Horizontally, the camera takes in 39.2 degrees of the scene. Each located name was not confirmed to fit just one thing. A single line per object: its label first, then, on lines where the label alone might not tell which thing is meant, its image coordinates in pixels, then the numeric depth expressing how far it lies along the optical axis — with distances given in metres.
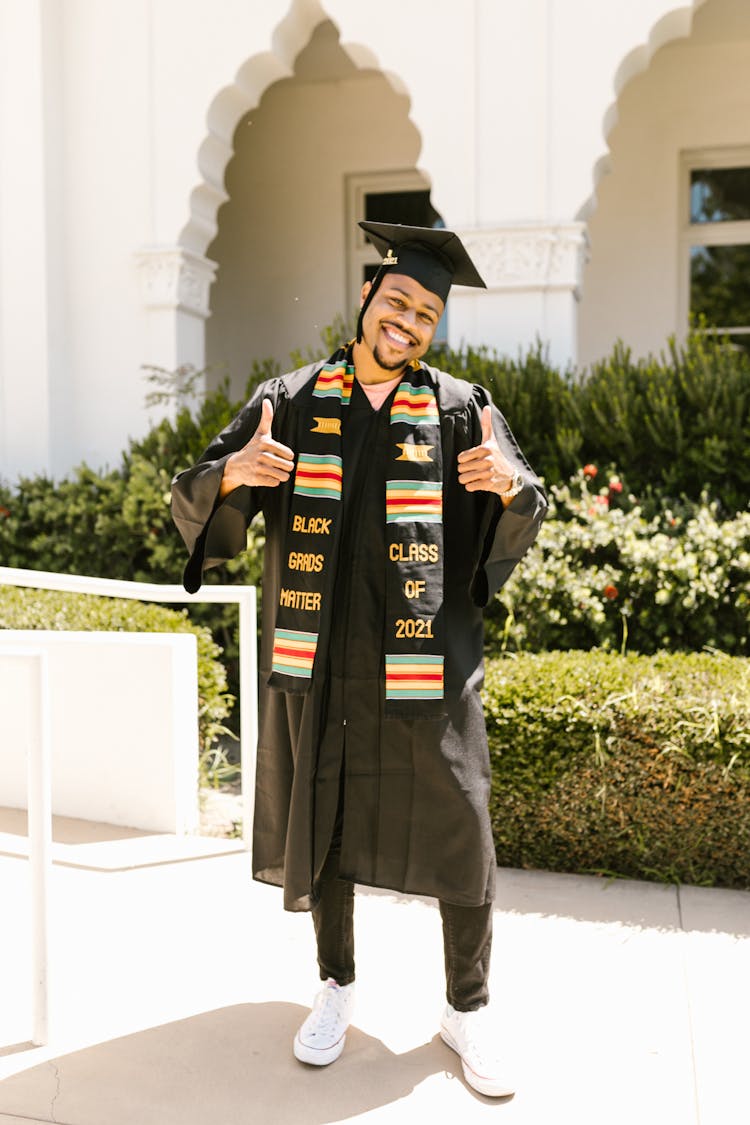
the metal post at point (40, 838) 2.57
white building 6.66
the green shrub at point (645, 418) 5.63
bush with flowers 4.91
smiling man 2.43
